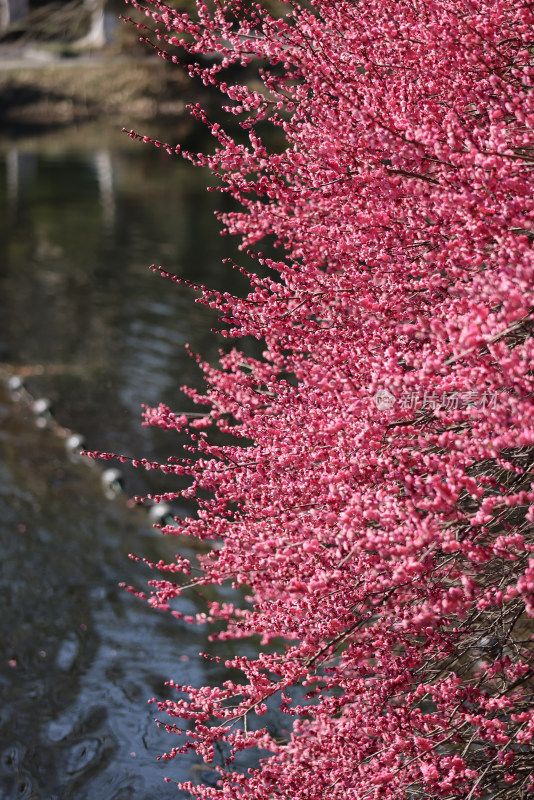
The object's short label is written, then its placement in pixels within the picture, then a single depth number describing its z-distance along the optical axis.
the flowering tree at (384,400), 6.24
